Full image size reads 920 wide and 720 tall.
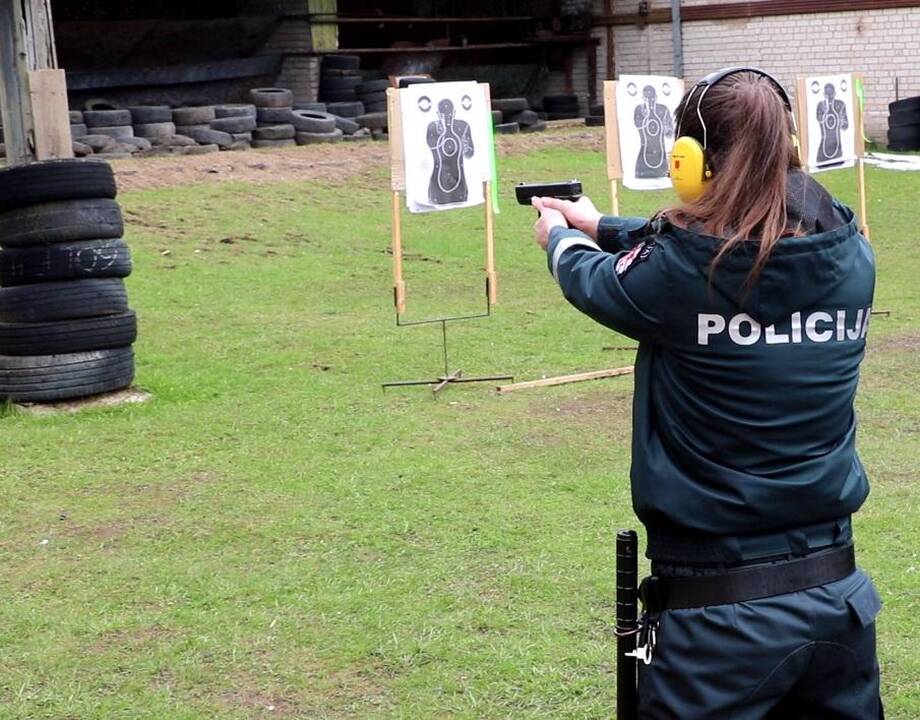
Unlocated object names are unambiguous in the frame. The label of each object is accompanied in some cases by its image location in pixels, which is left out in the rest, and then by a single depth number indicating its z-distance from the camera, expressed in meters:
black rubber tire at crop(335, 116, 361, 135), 18.69
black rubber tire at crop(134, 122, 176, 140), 17.05
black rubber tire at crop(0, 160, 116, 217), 7.42
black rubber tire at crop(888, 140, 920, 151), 19.89
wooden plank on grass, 8.16
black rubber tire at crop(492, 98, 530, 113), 20.13
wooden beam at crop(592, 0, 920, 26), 21.02
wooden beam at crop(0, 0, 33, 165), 8.38
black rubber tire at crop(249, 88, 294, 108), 18.55
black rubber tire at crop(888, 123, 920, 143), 19.78
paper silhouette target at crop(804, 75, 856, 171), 11.71
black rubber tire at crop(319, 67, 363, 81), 20.66
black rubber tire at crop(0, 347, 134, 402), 7.62
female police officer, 2.22
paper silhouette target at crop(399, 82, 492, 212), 8.79
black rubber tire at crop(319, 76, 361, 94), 20.47
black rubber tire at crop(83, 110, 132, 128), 16.84
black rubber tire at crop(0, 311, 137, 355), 7.53
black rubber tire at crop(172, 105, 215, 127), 17.66
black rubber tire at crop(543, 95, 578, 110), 22.25
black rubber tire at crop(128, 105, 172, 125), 17.28
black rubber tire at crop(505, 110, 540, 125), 20.42
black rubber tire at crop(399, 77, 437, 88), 14.31
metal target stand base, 8.22
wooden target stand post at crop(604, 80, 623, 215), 9.72
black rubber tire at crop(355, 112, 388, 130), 19.20
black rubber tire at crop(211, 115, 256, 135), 17.50
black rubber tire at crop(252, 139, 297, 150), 17.64
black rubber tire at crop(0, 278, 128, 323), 7.52
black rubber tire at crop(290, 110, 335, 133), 18.11
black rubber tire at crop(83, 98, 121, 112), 18.62
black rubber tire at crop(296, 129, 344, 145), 18.06
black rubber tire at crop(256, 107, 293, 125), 18.02
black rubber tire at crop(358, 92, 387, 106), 20.31
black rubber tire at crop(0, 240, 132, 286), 7.51
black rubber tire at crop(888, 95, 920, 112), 19.50
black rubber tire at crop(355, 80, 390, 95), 20.48
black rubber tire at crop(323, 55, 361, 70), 20.67
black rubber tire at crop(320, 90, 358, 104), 20.48
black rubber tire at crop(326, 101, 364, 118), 19.50
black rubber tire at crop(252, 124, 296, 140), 17.66
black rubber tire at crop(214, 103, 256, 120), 17.77
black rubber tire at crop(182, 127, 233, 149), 17.25
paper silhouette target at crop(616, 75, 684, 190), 10.03
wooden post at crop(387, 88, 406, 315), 8.50
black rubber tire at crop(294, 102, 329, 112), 19.03
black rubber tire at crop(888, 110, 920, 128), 19.59
